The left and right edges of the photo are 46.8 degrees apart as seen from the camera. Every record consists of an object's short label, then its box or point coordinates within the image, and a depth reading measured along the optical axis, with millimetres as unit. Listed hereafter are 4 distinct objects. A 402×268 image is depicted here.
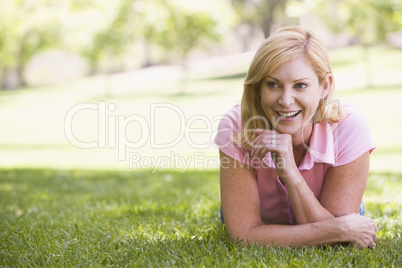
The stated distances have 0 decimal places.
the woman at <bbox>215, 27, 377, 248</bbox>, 2916
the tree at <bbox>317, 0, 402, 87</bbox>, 19172
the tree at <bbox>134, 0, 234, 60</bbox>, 28453
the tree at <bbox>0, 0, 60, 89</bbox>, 28375
